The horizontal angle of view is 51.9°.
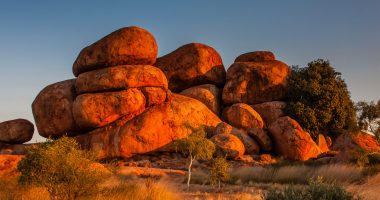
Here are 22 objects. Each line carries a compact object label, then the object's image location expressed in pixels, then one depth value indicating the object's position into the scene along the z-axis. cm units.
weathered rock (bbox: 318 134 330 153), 3967
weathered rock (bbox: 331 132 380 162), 2912
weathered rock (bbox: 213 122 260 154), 3638
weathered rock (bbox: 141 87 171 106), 3706
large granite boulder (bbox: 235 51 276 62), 4902
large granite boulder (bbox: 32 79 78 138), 3822
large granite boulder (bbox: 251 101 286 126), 4112
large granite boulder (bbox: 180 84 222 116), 4291
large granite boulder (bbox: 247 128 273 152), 3706
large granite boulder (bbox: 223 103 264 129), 3947
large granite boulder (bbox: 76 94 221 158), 3500
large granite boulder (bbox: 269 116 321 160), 3528
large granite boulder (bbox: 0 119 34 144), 3978
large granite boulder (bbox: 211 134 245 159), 3322
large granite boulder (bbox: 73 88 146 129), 3575
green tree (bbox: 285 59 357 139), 4044
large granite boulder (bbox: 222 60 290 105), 4256
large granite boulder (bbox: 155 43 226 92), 4494
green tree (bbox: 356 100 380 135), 4272
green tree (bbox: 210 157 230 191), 2236
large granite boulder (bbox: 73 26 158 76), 3862
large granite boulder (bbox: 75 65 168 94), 3650
